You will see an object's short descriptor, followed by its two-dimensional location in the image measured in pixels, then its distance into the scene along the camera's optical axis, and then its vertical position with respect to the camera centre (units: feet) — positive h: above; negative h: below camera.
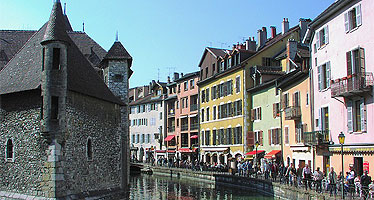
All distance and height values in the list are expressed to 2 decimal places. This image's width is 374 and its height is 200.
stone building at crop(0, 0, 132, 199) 69.00 +2.22
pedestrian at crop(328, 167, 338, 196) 70.55 -7.17
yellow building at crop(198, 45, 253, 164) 152.25 +12.02
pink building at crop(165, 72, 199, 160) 198.49 +8.95
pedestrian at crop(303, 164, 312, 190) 82.07 -6.82
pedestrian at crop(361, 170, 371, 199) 66.18 -6.20
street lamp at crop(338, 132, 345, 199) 66.75 -0.06
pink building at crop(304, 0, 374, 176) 73.61 +9.45
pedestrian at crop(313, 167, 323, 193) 76.02 -7.02
